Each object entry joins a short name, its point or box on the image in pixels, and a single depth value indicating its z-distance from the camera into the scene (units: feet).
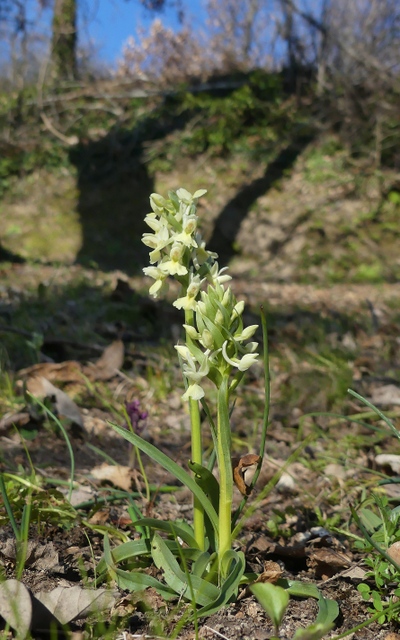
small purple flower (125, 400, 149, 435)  2.24
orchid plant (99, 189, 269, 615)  1.64
